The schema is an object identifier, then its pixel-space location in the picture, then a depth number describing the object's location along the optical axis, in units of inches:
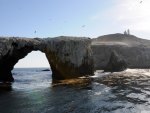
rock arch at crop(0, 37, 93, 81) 964.3
